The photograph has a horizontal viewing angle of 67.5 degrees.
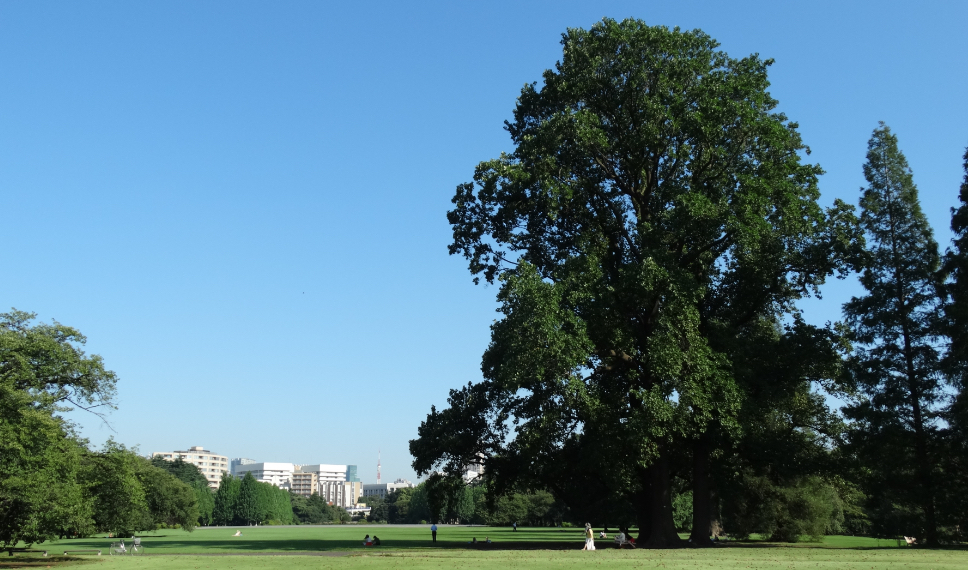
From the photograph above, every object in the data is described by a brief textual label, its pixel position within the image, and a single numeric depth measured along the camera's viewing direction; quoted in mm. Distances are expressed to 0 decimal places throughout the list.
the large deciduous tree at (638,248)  29531
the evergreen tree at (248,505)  142875
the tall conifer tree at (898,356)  33500
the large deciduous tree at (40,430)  29594
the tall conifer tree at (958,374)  31328
